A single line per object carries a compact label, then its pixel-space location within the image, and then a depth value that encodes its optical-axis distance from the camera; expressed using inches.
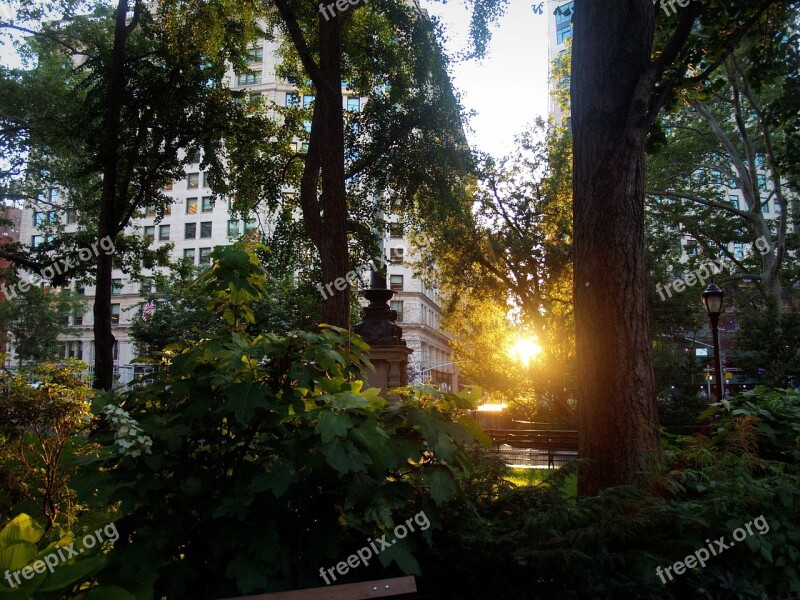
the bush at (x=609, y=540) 122.3
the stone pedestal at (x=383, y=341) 478.6
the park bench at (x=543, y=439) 586.2
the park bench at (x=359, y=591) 97.8
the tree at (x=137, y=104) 594.2
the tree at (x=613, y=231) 190.2
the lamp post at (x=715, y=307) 582.2
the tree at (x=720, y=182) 1008.2
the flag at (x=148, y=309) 1735.4
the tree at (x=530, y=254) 947.3
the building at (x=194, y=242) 2447.3
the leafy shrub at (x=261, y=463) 107.1
